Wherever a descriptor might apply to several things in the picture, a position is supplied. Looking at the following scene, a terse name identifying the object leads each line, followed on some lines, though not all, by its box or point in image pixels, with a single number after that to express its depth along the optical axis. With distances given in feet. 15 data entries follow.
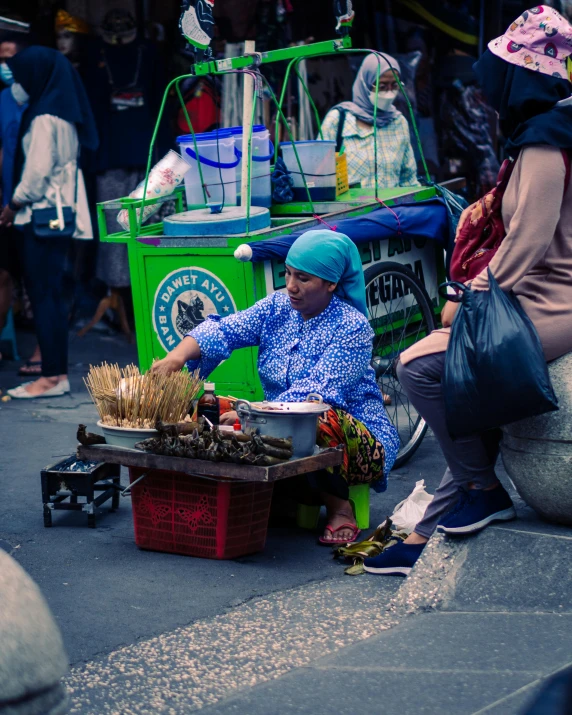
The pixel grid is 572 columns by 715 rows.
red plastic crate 25.00
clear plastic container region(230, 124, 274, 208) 34.84
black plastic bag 20.70
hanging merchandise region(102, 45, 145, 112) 52.45
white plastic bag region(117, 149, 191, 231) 34.31
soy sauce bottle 27.53
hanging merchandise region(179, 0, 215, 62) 31.42
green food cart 31.07
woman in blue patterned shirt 26.80
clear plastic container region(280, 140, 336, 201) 37.25
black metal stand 28.04
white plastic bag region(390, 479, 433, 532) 26.93
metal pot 24.30
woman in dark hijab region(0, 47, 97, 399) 40.94
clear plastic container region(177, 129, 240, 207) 34.43
